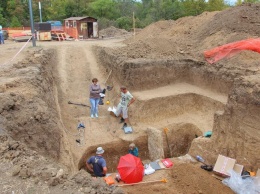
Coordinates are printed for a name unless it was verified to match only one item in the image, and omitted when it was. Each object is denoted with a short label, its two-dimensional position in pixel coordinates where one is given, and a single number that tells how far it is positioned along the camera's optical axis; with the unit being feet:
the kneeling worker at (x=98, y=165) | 24.88
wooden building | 87.25
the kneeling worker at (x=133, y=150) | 30.57
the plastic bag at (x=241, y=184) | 23.44
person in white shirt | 35.73
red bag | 28.86
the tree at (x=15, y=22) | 123.86
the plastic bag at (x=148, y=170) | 27.45
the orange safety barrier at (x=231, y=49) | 40.05
